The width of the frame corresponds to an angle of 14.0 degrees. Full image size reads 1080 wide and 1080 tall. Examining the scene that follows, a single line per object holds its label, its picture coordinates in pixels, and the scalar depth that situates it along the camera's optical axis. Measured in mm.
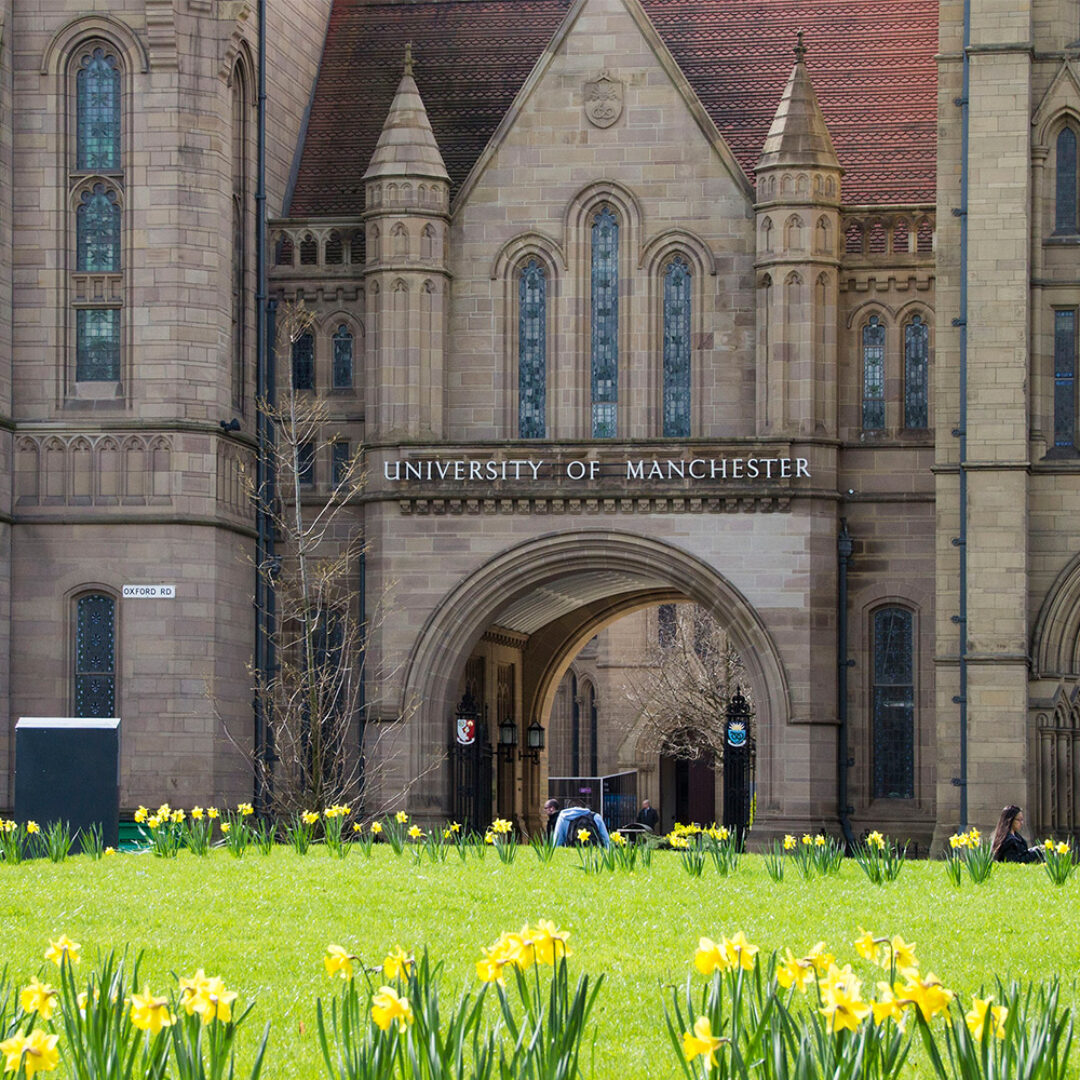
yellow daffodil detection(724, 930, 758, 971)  16842
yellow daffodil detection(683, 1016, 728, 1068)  15052
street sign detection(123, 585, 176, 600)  59865
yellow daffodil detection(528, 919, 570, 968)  16999
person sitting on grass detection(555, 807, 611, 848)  45533
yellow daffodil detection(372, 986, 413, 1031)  15975
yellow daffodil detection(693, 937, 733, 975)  16174
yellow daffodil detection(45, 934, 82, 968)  18477
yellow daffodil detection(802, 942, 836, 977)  16643
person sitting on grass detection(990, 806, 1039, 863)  42696
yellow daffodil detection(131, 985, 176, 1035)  15933
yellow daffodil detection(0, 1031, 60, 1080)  15208
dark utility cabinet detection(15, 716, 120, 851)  40308
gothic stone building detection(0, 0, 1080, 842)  56795
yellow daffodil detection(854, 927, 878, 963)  17127
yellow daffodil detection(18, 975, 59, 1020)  16572
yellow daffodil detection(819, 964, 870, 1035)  15663
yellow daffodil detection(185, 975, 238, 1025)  16118
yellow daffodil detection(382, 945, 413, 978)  17027
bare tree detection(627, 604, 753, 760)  106200
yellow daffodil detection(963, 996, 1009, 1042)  15933
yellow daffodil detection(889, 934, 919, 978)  16402
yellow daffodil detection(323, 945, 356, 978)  16643
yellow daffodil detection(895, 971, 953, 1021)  15265
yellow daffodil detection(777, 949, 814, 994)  16445
